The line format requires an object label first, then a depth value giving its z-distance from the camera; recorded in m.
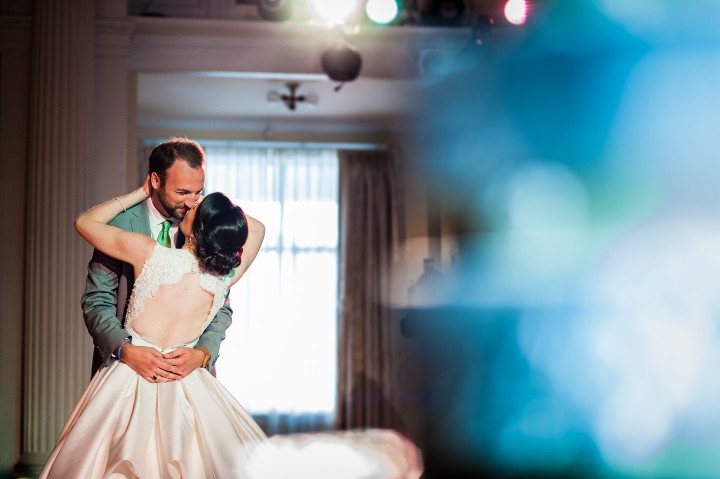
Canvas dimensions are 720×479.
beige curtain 7.93
